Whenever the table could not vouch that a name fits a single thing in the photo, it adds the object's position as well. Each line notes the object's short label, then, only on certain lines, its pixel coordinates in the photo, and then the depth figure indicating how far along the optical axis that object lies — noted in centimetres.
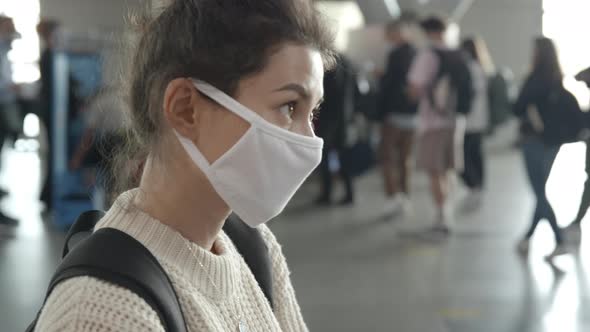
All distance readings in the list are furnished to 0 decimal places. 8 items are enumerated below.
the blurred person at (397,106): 678
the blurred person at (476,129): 701
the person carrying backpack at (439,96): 591
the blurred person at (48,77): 611
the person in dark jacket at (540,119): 304
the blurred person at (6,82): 606
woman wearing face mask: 105
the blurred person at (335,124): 716
